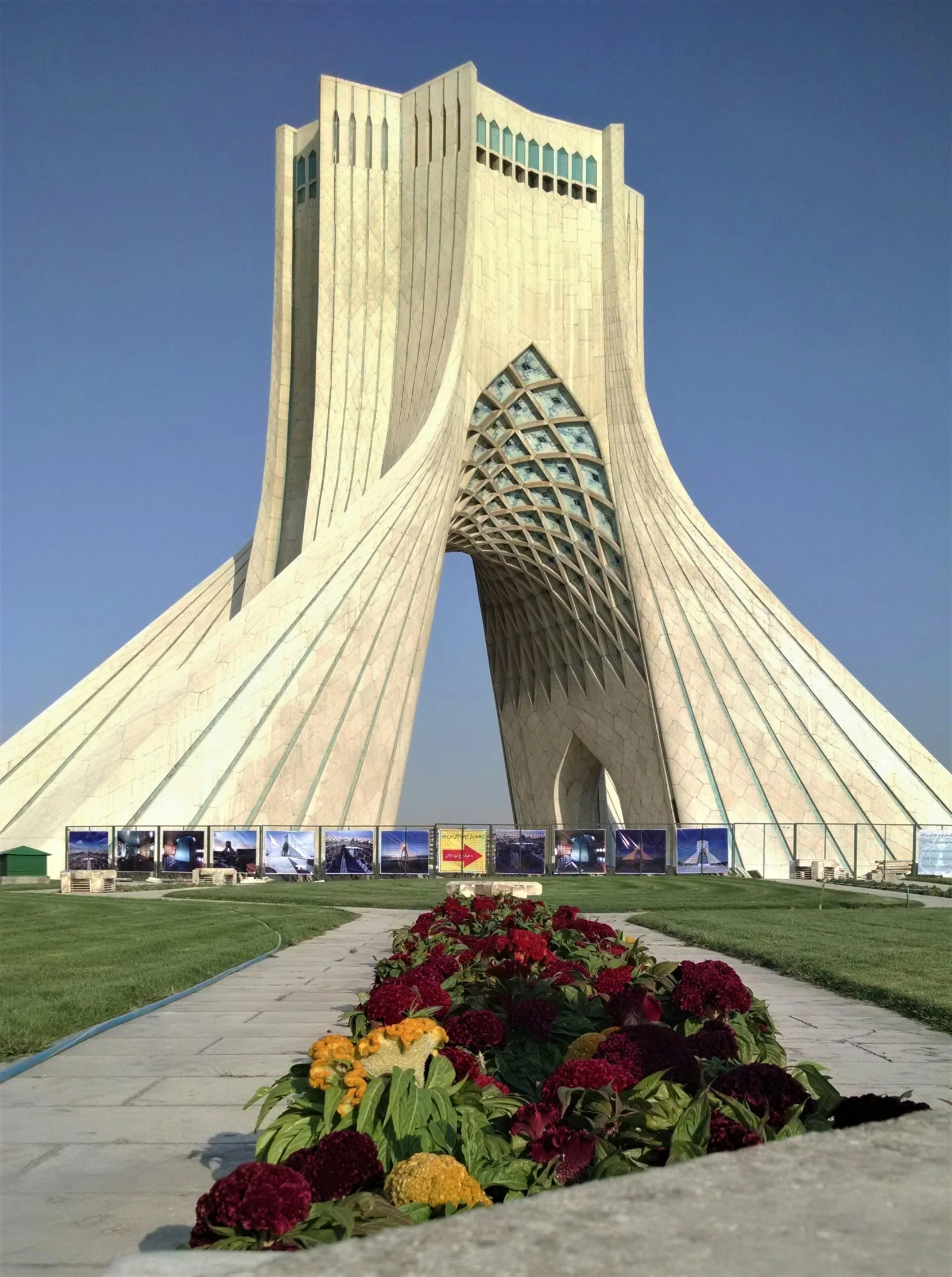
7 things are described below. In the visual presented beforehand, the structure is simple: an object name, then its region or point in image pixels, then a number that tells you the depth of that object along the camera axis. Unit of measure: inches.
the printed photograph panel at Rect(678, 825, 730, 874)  989.2
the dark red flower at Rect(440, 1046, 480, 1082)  119.6
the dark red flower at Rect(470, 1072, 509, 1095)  119.3
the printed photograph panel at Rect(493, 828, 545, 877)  939.3
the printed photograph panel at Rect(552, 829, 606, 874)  998.4
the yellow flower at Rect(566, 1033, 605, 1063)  135.6
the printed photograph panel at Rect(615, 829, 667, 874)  1001.5
